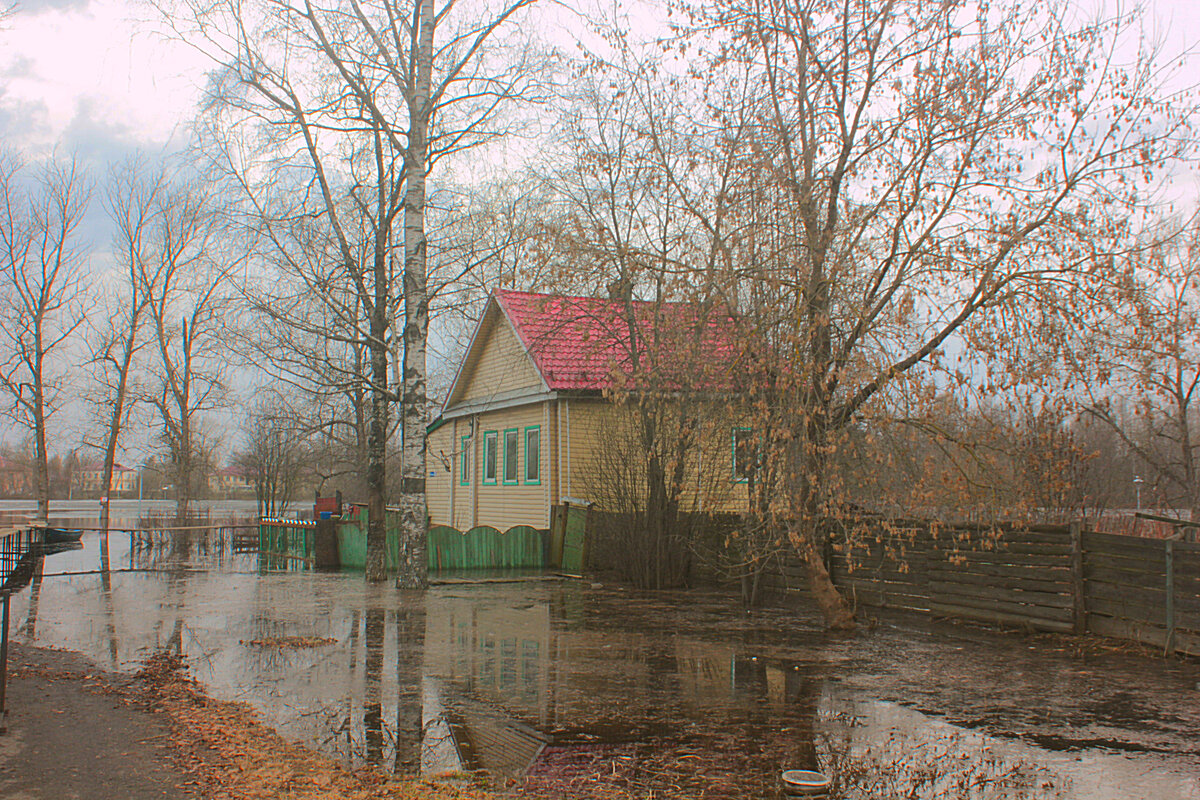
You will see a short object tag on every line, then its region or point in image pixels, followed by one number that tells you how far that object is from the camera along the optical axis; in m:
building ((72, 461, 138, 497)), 113.09
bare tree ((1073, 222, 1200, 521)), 9.62
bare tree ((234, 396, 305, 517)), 37.53
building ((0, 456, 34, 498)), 107.25
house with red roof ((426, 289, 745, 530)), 12.34
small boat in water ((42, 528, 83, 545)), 27.05
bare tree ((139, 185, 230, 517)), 41.00
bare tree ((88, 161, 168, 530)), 41.47
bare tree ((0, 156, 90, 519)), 37.47
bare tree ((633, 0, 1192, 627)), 10.23
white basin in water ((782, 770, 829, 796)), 5.62
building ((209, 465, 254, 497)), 99.00
